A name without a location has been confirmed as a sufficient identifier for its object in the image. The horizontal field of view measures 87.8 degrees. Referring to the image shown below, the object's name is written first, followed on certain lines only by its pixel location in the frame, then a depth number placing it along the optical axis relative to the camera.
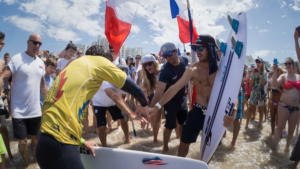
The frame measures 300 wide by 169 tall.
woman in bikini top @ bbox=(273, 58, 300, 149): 3.65
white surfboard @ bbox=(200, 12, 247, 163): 1.99
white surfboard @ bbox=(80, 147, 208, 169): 1.70
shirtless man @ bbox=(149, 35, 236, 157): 2.36
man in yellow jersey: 1.42
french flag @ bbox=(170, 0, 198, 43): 4.55
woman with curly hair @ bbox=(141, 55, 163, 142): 4.04
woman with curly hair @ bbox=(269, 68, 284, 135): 4.71
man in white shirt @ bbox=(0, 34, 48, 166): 2.73
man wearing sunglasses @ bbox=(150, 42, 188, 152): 3.38
